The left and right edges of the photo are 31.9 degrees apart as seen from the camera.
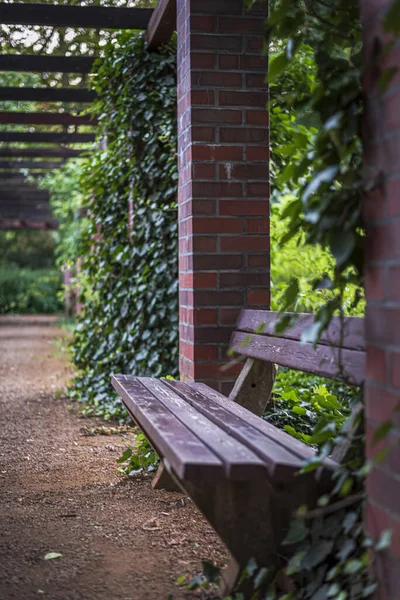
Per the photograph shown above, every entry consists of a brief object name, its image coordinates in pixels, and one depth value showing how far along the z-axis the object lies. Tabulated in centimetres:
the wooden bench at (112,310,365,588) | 187
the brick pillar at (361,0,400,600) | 159
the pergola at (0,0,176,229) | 526
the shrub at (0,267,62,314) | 2472
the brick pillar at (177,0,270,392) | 358
